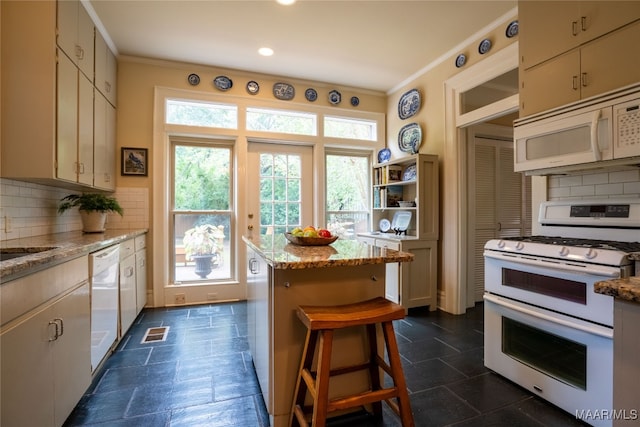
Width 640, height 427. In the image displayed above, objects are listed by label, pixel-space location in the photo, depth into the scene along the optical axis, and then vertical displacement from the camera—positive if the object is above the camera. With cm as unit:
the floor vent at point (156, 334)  257 -107
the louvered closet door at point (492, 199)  351 +17
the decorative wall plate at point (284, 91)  386 +158
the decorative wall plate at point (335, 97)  409 +158
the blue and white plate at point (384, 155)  414 +81
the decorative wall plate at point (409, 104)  373 +140
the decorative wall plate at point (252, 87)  375 +157
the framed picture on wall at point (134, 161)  335 +59
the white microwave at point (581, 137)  158 +46
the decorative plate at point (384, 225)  395 -15
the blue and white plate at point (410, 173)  350 +48
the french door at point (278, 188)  386 +34
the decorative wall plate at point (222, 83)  364 +158
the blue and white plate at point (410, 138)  370 +96
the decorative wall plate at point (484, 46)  282 +158
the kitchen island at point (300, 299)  145 -43
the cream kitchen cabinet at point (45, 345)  111 -58
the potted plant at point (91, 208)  265 +5
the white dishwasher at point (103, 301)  187 -59
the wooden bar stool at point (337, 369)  125 -67
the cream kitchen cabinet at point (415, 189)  330 +30
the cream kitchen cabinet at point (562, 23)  170 +118
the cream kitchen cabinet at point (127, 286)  247 -63
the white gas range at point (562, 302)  147 -50
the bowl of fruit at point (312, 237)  184 -14
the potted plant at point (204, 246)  368 -40
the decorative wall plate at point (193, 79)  355 +158
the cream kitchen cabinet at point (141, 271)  301 -60
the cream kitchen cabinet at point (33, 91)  191 +79
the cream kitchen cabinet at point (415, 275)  323 -68
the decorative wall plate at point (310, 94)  400 +158
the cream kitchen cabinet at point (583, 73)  166 +87
